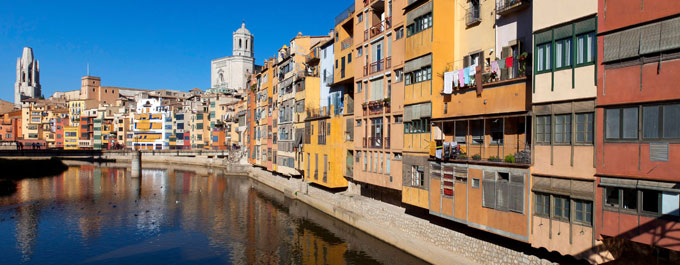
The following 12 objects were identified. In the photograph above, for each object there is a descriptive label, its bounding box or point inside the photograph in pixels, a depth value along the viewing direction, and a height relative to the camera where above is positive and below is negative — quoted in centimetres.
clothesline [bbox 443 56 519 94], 1923 +287
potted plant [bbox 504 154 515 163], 1774 -105
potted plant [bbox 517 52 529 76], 1797 +308
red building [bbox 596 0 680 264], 1251 +25
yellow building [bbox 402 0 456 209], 2275 +316
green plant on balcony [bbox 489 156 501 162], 1865 -112
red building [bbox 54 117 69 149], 13388 -47
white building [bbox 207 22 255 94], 18038 +2855
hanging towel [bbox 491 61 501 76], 1941 +297
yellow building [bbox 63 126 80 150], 13200 -198
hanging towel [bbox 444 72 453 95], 2145 +254
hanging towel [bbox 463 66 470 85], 2045 +284
